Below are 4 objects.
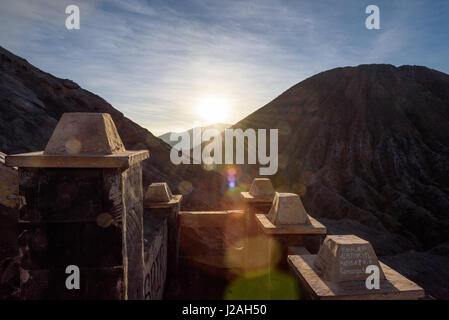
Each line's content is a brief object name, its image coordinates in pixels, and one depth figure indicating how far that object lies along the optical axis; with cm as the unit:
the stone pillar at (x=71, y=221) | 244
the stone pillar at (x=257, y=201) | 727
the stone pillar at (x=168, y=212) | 704
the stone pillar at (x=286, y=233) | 484
